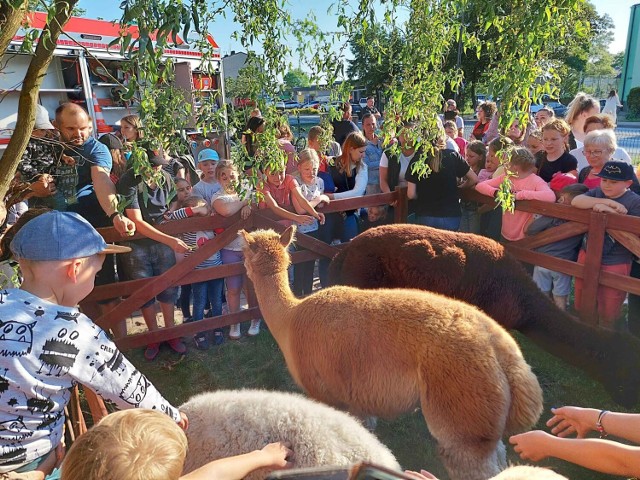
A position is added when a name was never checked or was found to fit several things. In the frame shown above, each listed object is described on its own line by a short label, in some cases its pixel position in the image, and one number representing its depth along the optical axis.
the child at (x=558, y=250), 4.17
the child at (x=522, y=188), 4.29
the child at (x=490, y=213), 5.07
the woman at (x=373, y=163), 5.86
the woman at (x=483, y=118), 8.08
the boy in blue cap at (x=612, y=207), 3.73
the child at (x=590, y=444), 1.48
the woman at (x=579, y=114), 5.65
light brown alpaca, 2.34
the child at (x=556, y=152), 4.71
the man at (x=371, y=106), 10.95
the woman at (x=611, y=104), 10.74
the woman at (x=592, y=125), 4.93
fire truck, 7.80
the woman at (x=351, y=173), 5.22
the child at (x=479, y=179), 5.25
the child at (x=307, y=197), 4.52
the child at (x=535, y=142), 5.09
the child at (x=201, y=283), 4.16
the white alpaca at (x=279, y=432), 1.79
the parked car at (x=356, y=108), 21.15
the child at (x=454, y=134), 7.30
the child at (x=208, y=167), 4.60
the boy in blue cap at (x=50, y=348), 1.44
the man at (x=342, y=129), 7.30
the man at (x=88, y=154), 3.24
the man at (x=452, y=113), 10.55
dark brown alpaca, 3.03
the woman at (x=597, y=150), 4.18
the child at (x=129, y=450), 1.13
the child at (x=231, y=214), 4.05
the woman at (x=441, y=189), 4.66
